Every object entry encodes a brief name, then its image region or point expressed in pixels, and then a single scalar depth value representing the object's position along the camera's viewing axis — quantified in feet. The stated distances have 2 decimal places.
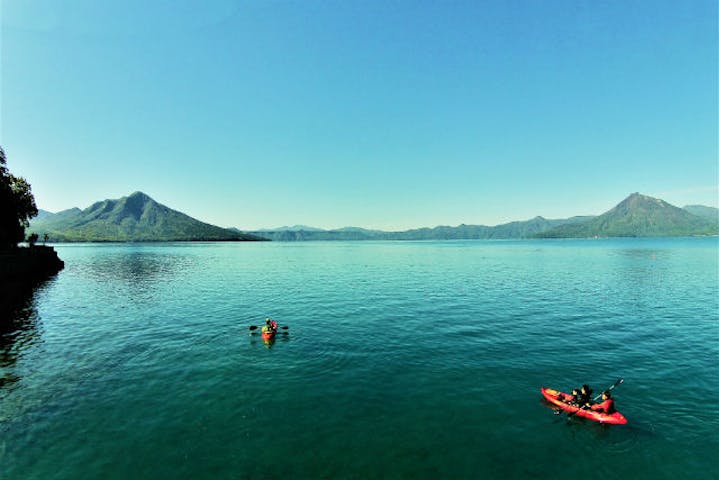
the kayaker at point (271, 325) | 105.09
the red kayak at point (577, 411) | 58.59
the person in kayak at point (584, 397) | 61.93
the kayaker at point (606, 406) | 59.36
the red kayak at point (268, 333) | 102.74
